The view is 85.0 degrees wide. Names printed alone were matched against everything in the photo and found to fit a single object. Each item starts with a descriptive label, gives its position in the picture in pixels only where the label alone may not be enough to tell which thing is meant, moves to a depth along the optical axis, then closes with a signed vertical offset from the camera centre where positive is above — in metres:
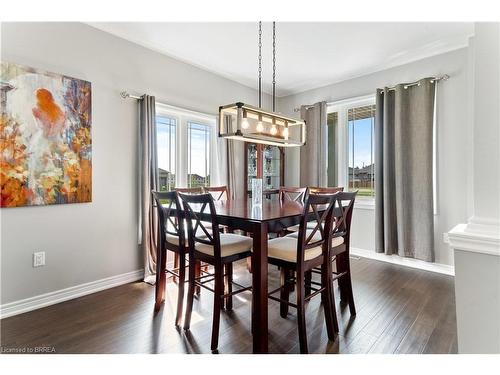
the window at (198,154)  3.61 +0.42
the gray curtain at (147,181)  2.90 +0.05
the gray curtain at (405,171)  3.13 +0.15
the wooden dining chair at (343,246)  2.01 -0.48
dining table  1.65 -0.37
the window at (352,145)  3.79 +0.57
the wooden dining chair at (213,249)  1.76 -0.46
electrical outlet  2.30 -0.62
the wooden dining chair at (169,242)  1.99 -0.46
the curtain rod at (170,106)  2.83 +0.95
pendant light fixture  2.25 +0.56
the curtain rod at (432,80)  3.06 +1.18
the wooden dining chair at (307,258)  1.68 -0.50
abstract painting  2.12 +0.41
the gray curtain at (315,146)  4.12 +0.59
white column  1.01 -0.18
